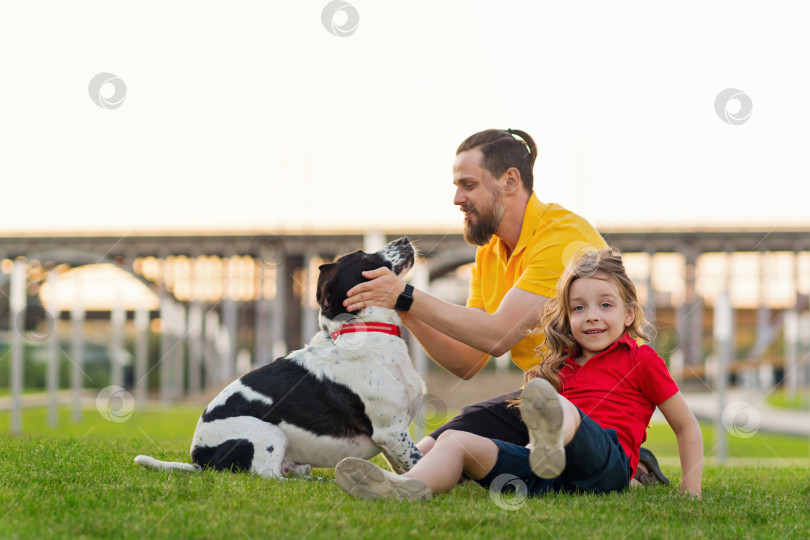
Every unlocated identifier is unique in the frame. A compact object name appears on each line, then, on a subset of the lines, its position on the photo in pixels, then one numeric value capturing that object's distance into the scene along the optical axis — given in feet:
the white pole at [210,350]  91.35
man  13.56
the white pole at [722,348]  34.40
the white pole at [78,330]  50.75
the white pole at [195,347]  79.61
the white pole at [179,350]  76.23
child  9.84
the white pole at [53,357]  44.55
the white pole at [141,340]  66.14
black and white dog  13.03
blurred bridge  101.04
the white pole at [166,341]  68.69
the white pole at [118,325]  57.62
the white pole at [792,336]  64.69
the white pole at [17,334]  39.73
